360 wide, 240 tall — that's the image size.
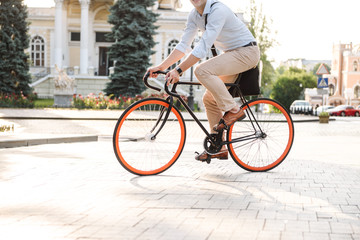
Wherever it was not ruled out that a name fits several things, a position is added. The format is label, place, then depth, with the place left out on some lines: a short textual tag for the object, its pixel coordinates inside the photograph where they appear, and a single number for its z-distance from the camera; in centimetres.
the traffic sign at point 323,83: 3216
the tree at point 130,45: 3828
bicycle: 602
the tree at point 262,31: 6656
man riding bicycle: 591
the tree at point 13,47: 3816
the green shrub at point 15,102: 3262
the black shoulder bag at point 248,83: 643
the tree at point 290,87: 10144
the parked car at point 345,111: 6581
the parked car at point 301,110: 4672
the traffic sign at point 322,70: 3250
